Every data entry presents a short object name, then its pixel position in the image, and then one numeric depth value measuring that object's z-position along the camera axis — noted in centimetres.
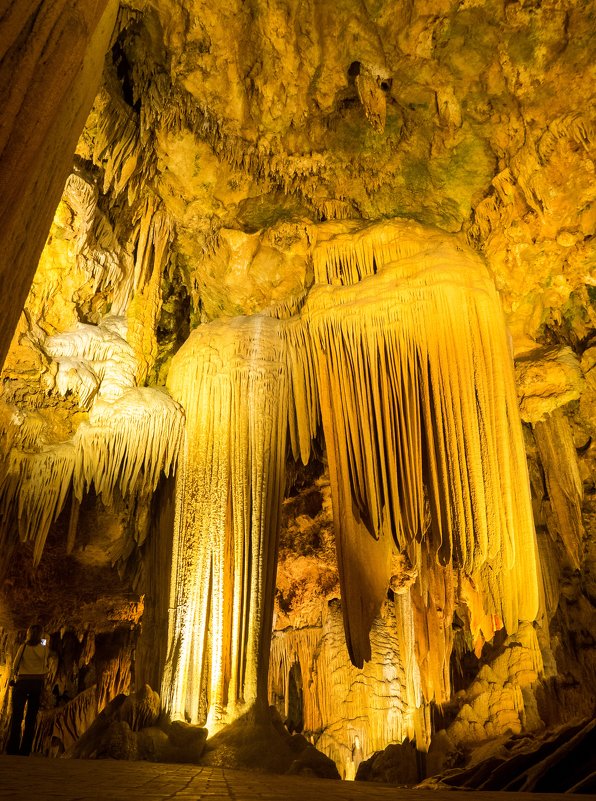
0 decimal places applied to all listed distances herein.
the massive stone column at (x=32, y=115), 131
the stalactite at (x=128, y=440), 529
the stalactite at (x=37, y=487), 578
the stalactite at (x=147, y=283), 579
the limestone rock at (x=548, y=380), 595
